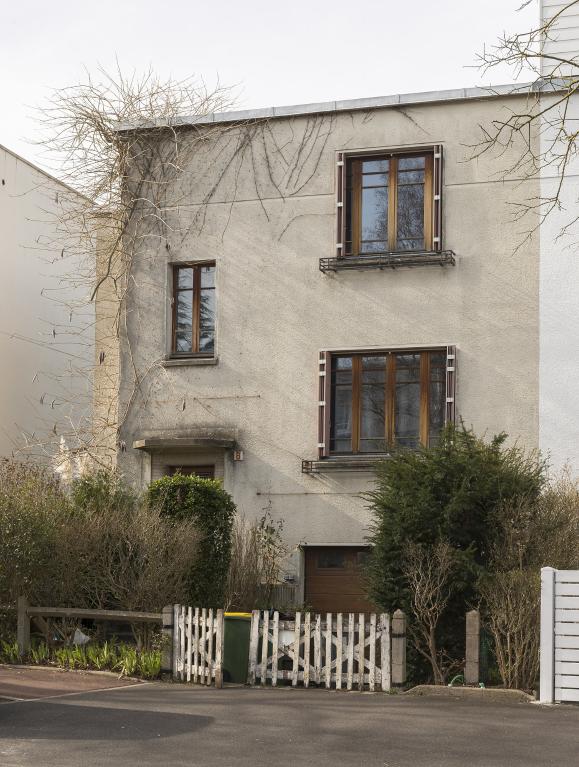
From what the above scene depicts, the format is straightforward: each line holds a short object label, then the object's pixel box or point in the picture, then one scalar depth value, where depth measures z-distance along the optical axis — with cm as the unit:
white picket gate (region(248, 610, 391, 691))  1570
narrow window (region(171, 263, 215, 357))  2361
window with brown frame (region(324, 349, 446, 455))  2188
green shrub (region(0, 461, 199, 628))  1817
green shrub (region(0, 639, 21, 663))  1817
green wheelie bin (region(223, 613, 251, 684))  1642
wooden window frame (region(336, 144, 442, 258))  2214
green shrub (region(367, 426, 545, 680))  1642
